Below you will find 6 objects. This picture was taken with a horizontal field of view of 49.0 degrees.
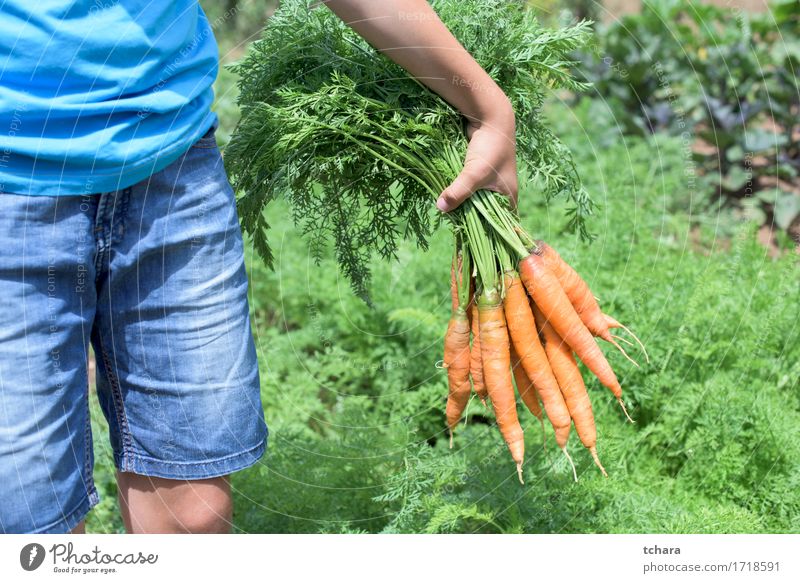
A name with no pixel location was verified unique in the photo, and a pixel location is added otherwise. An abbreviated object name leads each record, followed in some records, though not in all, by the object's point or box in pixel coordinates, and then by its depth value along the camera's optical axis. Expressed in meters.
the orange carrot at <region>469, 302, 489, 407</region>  1.84
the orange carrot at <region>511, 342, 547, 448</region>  1.92
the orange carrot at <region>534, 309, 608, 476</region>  1.91
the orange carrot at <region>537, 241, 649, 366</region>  1.84
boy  1.31
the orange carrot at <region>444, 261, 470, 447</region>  1.86
